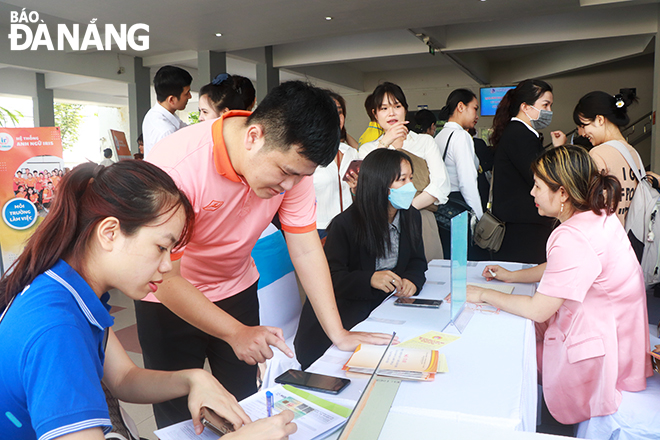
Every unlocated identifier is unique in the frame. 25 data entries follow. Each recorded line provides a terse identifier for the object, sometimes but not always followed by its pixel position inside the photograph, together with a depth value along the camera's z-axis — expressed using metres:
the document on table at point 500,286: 1.78
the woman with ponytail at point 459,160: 2.73
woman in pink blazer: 1.39
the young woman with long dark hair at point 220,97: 2.22
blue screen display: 9.29
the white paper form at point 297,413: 0.83
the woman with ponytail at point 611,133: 2.48
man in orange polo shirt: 1.00
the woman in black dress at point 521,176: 2.45
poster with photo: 2.95
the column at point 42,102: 10.24
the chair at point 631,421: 1.27
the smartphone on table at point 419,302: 1.59
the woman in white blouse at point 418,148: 2.49
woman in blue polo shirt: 0.61
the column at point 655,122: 5.72
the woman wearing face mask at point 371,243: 1.78
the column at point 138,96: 9.04
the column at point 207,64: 7.69
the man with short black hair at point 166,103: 2.64
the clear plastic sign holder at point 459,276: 1.28
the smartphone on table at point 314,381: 0.99
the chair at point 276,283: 1.84
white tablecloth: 0.90
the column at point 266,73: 8.64
